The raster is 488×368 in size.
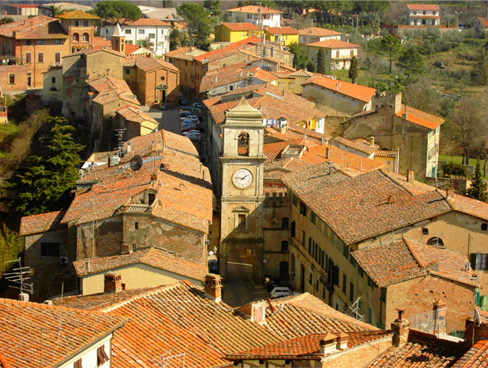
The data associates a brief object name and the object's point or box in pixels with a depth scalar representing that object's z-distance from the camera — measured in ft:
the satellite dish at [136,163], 141.90
